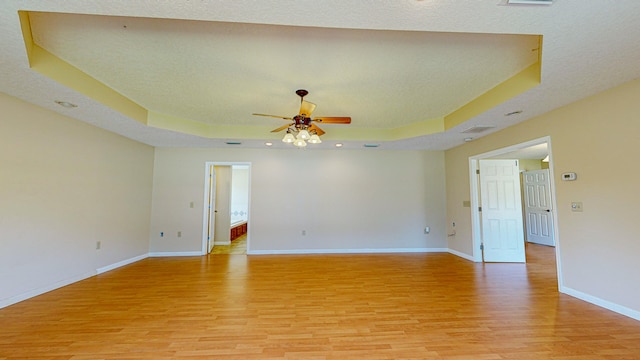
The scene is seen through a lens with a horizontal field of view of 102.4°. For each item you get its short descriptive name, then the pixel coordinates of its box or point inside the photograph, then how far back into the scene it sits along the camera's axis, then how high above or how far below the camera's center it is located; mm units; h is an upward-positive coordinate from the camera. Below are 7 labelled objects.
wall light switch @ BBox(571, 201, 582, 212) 3168 -69
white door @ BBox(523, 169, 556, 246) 6726 -198
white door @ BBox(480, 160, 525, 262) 5070 -231
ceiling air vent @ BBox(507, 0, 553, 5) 1602 +1236
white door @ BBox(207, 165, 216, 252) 5863 -122
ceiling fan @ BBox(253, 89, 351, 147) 3235 +997
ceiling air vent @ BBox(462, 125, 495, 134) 4246 +1208
